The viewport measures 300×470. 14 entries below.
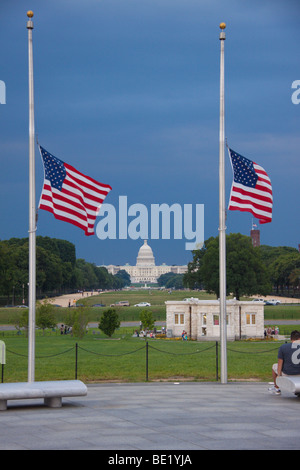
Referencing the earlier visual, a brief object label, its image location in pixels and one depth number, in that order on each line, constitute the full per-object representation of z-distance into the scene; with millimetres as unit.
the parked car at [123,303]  104381
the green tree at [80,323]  49875
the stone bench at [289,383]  15834
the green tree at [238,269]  86250
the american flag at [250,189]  20766
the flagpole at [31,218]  18672
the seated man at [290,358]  16562
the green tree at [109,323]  50925
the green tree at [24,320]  51375
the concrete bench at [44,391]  14797
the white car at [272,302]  108375
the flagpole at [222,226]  20141
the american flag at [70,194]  19219
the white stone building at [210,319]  50781
